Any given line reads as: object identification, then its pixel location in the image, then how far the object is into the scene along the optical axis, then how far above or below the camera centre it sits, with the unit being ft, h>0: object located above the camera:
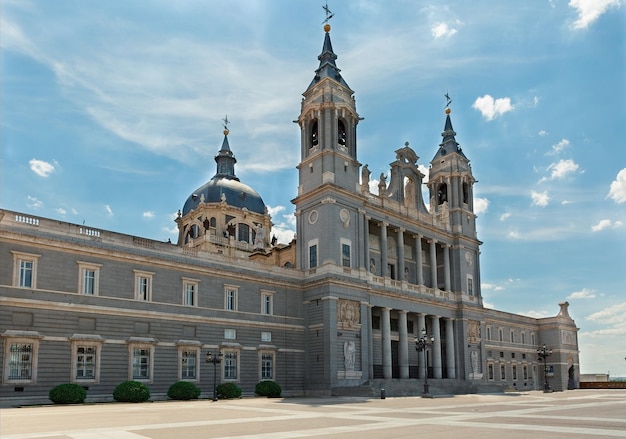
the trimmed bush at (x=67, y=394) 109.07 -10.91
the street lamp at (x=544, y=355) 217.27 -9.06
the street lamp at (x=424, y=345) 150.41 -3.55
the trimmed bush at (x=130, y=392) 116.78 -11.38
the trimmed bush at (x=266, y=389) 145.48 -13.62
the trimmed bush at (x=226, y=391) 134.10 -12.95
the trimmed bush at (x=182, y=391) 126.82 -12.18
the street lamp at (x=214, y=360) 123.81 -5.68
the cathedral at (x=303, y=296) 117.39 +9.06
